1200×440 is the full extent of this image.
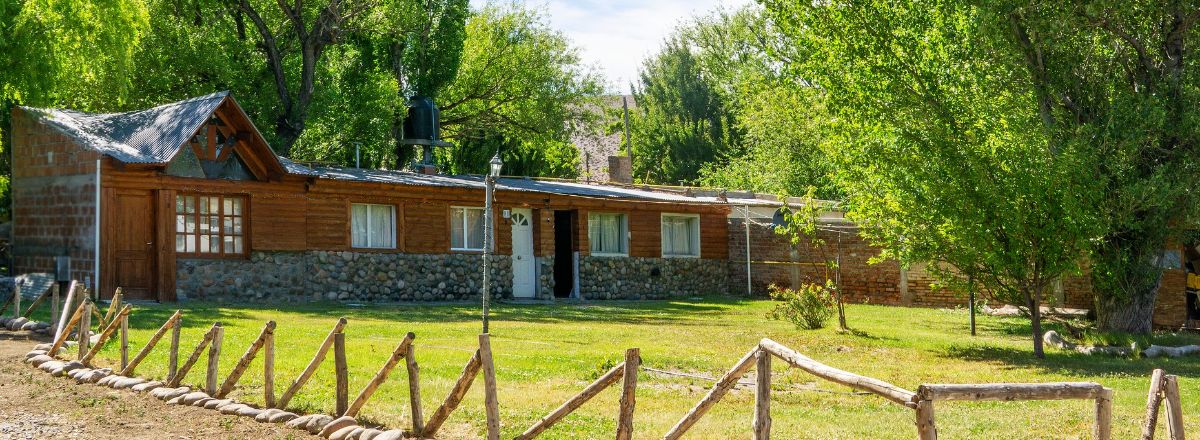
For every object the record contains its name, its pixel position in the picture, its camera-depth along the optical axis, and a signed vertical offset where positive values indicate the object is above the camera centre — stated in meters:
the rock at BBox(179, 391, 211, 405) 12.10 -1.34
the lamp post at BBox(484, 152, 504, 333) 17.59 +0.79
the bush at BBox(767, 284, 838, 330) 21.84 -0.97
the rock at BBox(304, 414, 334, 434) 10.69 -1.43
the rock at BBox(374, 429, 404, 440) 9.90 -1.44
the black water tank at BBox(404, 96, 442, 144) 36.41 +4.19
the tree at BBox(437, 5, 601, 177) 44.72 +6.01
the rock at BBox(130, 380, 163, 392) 12.84 -1.29
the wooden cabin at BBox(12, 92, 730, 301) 23.05 +0.92
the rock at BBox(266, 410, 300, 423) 11.14 -1.43
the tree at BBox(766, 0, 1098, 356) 17.66 +1.57
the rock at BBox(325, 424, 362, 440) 10.30 -1.47
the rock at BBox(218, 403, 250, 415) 11.56 -1.39
